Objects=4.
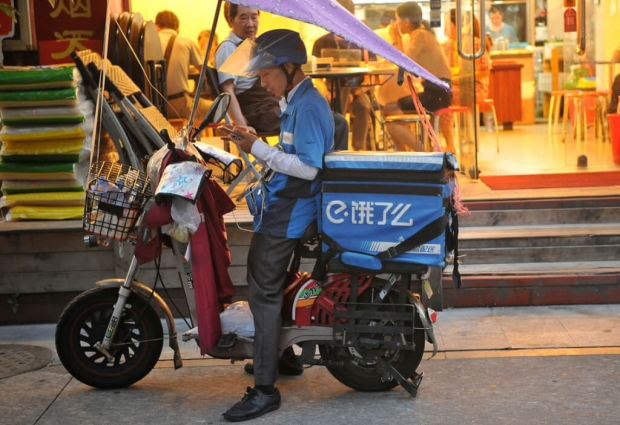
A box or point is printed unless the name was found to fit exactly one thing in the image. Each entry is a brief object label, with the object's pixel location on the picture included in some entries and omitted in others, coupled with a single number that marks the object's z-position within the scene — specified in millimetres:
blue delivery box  9187
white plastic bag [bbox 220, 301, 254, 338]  9880
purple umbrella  8431
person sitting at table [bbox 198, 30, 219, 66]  21756
